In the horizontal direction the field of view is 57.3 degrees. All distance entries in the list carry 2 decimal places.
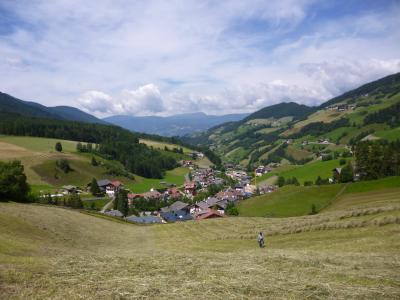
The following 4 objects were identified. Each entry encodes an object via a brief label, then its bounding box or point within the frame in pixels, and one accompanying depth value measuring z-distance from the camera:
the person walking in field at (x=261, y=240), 31.89
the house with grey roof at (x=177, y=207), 132.75
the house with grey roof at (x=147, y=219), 103.12
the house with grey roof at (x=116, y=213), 111.81
